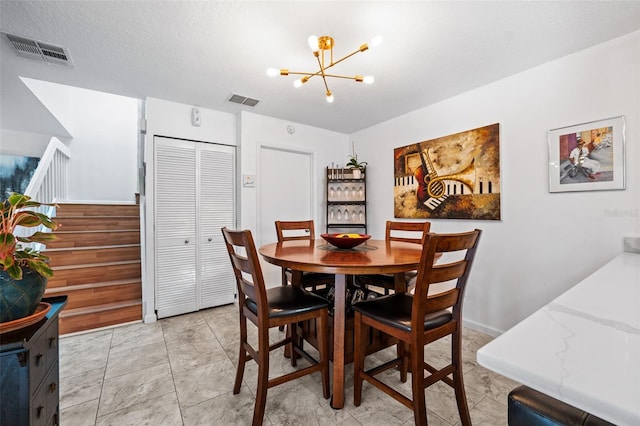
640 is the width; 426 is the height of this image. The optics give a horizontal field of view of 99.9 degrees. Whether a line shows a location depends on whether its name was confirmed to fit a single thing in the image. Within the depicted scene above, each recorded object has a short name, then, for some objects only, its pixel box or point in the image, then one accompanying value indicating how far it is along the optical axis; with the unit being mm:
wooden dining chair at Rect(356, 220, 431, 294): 2127
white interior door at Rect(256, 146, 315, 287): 3574
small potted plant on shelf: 3812
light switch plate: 3322
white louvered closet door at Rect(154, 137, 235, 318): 2971
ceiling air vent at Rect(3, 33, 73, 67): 1905
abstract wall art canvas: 2553
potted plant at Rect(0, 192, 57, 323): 851
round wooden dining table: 1369
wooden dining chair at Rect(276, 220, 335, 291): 2334
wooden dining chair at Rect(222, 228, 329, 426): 1404
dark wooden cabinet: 825
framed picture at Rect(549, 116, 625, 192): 1892
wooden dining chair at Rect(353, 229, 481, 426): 1229
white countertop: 418
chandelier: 1572
